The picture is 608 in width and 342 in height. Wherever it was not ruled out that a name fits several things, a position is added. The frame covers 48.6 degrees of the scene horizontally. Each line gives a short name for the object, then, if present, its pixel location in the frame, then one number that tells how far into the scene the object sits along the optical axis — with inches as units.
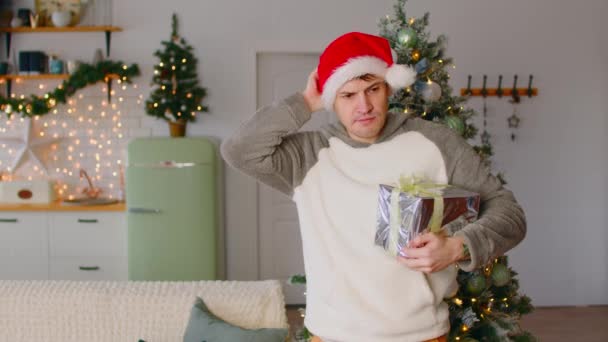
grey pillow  100.7
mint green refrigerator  196.1
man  60.8
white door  217.6
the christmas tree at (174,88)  203.8
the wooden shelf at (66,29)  208.2
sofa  108.5
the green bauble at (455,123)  110.8
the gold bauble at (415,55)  112.3
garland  205.2
